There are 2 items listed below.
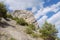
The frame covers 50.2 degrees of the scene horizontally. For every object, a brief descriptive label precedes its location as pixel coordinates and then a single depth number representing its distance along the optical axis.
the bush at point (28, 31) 9.24
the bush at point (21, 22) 10.87
